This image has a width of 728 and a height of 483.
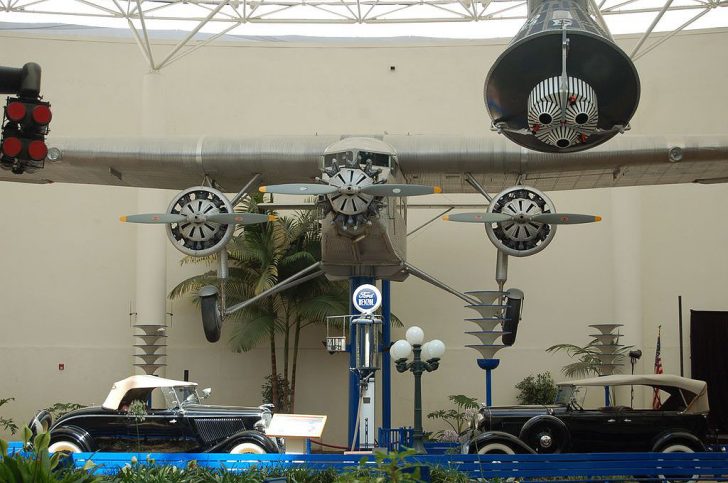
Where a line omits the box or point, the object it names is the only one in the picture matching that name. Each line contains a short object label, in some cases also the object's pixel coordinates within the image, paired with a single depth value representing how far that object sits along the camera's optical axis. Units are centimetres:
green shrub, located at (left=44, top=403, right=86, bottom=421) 1961
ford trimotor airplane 1552
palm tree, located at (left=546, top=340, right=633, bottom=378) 1973
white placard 1157
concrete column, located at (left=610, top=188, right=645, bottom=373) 2123
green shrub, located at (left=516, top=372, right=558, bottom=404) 2131
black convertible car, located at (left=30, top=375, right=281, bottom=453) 1201
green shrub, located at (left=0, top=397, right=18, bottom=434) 2003
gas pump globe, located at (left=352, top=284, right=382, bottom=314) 1504
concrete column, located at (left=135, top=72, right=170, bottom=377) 2089
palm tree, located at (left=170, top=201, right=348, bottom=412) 2027
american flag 1924
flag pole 2023
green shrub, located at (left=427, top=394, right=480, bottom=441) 1939
